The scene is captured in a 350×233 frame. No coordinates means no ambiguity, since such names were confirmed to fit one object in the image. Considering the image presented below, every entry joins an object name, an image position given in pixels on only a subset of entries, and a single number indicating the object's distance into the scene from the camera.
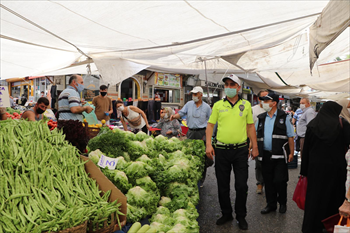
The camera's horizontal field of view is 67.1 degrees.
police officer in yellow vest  4.08
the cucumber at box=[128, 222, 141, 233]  2.13
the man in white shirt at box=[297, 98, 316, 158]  8.55
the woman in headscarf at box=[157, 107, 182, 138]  6.96
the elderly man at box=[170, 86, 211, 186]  6.02
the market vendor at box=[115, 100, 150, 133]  7.87
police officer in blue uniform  4.82
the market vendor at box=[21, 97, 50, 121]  5.18
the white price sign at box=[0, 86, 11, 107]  3.06
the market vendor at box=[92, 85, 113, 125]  7.81
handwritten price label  2.92
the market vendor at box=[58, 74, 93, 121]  5.37
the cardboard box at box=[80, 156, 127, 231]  2.13
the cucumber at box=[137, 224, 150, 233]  2.13
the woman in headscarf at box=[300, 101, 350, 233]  3.27
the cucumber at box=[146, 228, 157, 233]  2.13
